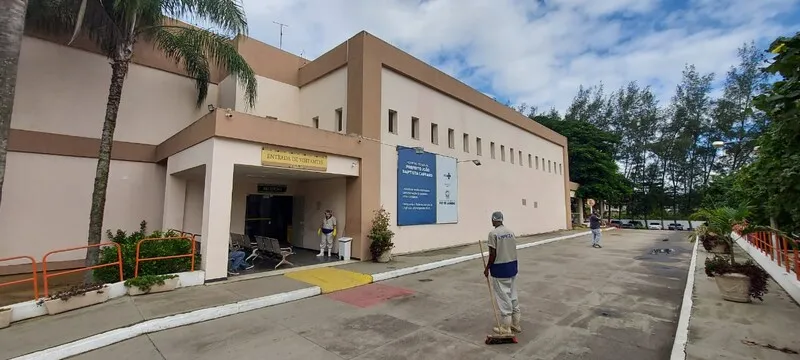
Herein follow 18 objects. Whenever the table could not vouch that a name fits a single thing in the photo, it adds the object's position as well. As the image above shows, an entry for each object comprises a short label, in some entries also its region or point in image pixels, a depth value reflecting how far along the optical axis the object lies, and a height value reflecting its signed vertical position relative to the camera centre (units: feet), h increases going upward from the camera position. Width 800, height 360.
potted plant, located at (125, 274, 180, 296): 24.43 -5.06
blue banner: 45.47 +3.30
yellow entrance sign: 32.35 +4.88
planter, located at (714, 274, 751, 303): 21.81 -4.36
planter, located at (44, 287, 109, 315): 20.98 -5.49
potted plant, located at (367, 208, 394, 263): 38.83 -3.00
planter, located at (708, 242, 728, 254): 45.10 -4.20
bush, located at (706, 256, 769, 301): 21.65 -3.43
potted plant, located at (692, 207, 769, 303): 21.73 -3.46
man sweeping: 17.17 -2.85
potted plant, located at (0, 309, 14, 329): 18.92 -5.69
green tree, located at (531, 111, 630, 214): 120.16 +17.93
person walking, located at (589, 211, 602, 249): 56.18 -2.05
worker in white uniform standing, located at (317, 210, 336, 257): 41.39 -2.31
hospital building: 33.19 +6.87
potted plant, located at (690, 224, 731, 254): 45.09 -3.70
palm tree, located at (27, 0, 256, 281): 29.01 +16.28
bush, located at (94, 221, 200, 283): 25.40 -3.59
